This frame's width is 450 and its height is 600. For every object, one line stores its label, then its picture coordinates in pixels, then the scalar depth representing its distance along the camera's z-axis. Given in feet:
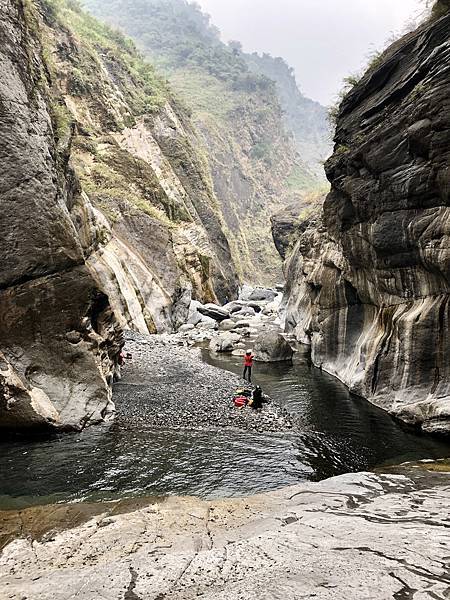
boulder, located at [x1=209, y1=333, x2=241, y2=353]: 86.99
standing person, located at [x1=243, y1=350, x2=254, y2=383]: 63.52
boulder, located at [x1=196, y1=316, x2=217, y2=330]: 114.50
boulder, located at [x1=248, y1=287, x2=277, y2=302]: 212.80
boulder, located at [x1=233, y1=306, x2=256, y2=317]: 151.14
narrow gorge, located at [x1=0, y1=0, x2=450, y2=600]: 17.39
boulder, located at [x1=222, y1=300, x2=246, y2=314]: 153.30
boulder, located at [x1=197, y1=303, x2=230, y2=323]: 123.65
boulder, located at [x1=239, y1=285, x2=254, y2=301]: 216.95
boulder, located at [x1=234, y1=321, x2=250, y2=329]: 117.34
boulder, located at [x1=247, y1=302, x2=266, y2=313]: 170.49
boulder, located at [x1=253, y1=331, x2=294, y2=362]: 79.56
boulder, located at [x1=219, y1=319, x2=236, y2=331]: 114.73
